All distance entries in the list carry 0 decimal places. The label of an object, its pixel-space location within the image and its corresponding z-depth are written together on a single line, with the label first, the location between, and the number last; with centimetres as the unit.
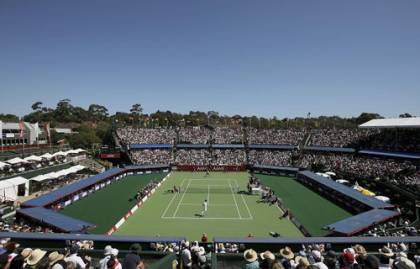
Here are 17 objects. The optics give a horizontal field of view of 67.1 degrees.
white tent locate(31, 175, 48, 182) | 3774
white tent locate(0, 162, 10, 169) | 4008
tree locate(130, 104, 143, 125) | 16118
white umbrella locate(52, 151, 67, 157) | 5503
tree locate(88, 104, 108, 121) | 16400
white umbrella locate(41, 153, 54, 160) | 5194
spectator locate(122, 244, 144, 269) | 744
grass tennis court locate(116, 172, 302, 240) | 2470
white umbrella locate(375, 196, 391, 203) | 3023
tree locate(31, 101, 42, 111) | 15012
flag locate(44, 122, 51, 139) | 6321
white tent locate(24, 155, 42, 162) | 4716
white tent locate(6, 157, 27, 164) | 4403
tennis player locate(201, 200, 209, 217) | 2942
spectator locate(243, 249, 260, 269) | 774
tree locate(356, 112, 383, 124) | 13879
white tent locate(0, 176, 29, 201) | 3100
